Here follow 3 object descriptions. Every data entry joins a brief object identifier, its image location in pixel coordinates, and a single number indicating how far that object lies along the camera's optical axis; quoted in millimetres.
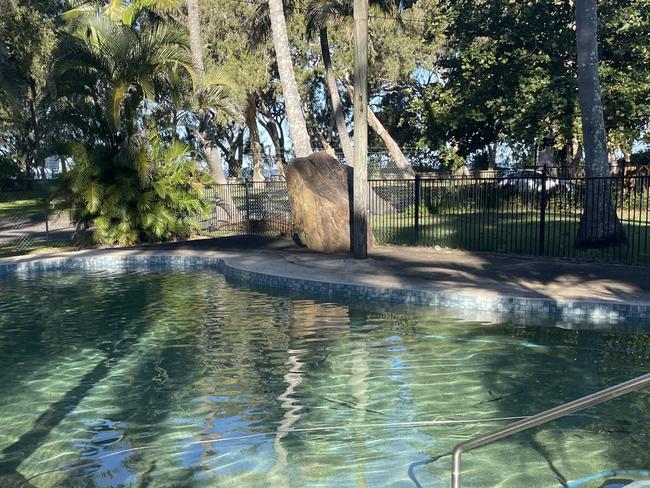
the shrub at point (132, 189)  16641
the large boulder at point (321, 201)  14836
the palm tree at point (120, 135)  16469
